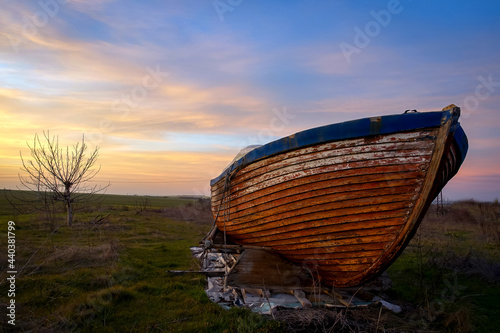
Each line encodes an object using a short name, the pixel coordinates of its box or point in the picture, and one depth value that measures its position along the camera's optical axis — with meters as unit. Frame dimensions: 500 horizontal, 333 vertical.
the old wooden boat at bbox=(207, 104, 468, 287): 4.26
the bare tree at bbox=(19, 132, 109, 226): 15.16
